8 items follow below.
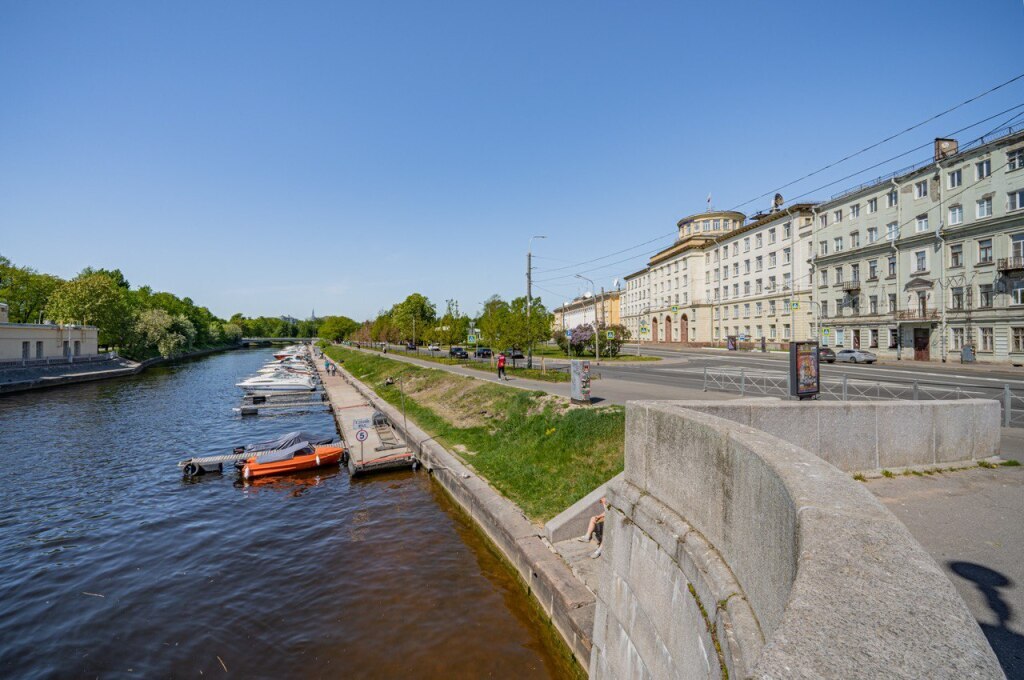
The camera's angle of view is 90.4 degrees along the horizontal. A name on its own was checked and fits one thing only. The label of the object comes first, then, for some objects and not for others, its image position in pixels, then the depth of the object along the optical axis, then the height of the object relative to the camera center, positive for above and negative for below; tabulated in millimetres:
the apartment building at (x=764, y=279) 55969 +7279
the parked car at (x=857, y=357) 41219 -1718
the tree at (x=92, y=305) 72125 +6463
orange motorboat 20453 -4717
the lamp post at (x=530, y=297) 35438 +3137
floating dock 20172 -4452
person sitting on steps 10234 -3818
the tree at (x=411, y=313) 88425 +6920
